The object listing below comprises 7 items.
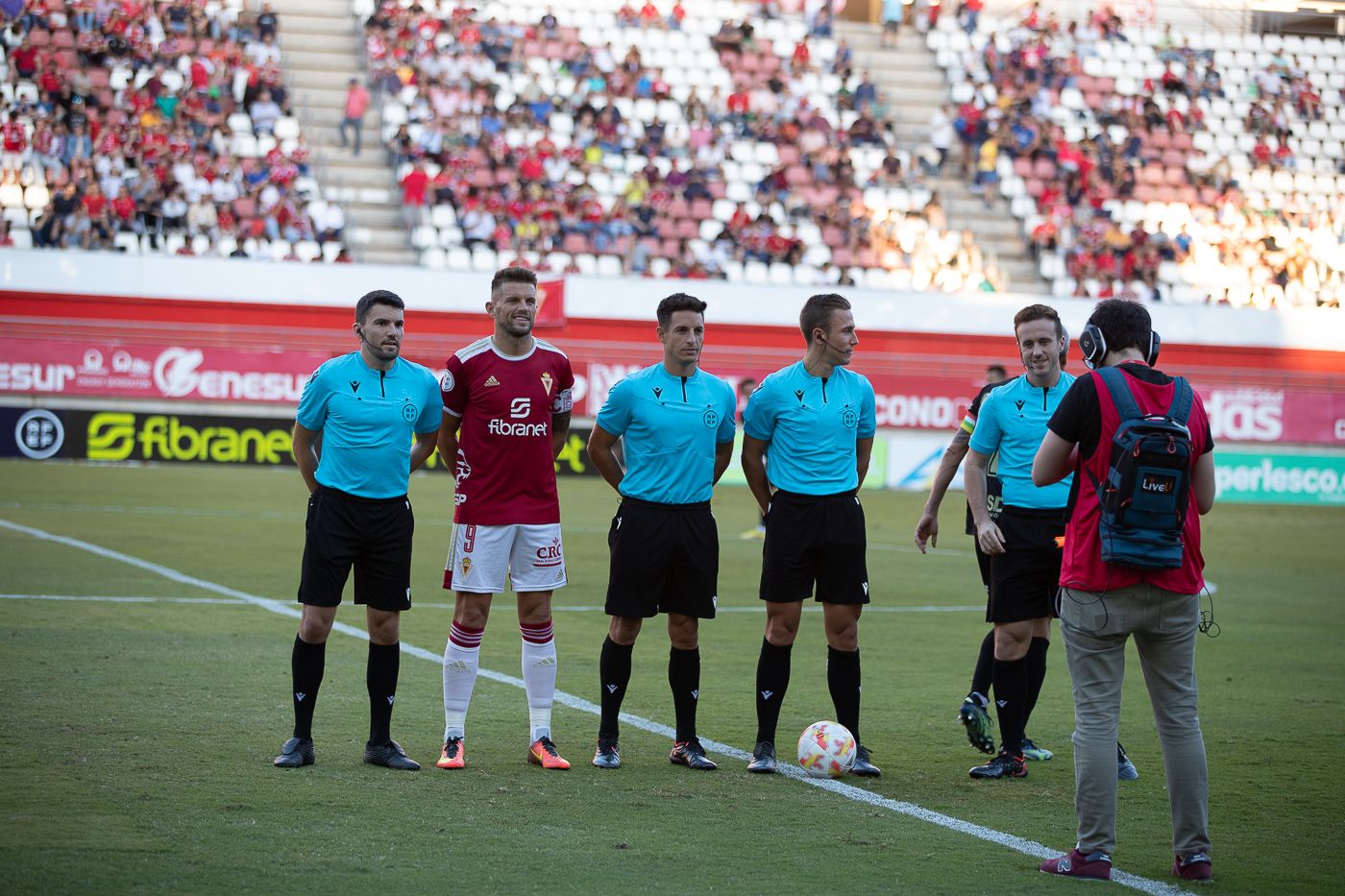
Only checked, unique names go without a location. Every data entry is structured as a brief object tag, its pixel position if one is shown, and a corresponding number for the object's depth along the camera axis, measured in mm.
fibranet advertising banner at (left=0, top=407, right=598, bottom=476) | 52344
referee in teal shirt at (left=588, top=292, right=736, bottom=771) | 14906
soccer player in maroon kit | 14664
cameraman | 11195
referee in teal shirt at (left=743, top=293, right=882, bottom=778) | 14922
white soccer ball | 14586
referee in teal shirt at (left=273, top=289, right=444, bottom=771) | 14312
